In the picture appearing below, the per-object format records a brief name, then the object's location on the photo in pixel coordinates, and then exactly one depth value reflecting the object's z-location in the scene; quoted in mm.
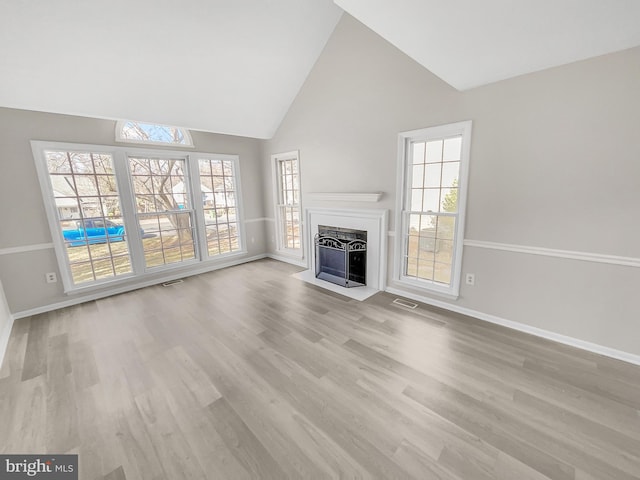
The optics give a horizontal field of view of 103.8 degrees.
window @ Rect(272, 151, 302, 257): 4750
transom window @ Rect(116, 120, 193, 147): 3570
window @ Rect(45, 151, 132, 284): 3203
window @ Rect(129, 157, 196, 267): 3846
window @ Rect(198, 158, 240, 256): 4512
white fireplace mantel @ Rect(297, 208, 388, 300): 3420
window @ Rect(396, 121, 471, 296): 2742
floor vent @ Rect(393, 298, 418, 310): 3104
